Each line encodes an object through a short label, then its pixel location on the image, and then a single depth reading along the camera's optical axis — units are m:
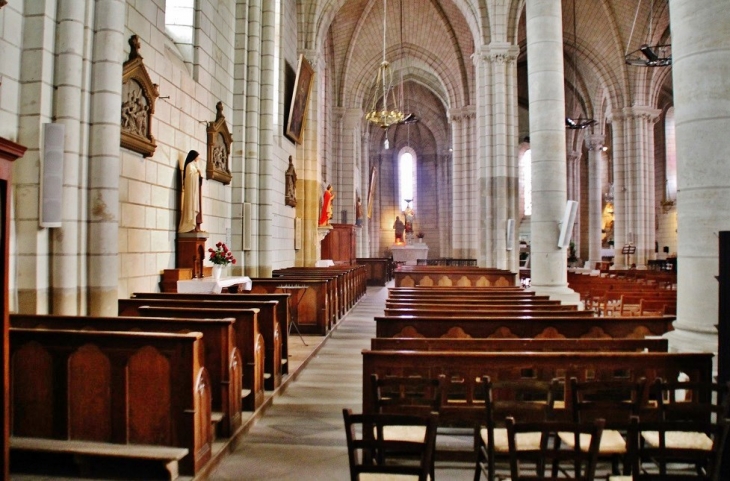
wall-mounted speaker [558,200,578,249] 8.38
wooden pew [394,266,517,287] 12.00
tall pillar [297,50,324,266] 15.95
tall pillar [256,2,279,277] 10.70
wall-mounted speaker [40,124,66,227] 4.76
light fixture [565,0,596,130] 20.84
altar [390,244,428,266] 28.42
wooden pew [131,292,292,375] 5.94
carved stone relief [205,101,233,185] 9.22
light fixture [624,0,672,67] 13.50
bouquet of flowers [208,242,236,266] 8.14
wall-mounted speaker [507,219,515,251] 16.47
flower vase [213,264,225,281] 8.15
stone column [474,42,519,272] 16.61
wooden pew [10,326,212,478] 3.33
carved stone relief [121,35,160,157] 6.49
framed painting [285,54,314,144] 13.73
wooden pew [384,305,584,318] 5.46
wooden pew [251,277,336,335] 8.76
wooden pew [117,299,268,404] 4.68
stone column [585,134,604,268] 25.03
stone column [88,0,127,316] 5.21
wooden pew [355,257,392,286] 21.11
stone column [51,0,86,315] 4.94
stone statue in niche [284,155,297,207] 14.24
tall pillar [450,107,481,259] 22.70
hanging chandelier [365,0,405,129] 18.58
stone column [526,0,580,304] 8.67
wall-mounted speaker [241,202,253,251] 10.34
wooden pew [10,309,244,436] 4.01
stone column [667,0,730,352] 4.26
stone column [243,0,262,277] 10.49
